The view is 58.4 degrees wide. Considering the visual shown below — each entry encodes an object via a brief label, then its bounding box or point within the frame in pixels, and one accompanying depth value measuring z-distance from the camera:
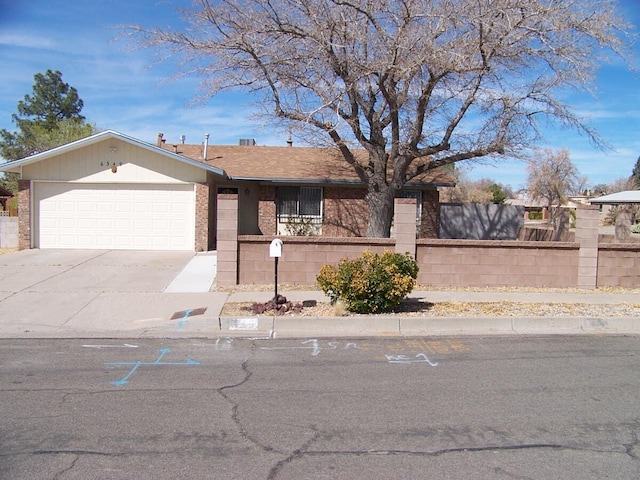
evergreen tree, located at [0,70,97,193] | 43.53
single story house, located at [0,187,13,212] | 31.82
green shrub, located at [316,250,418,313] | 9.40
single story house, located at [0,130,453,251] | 17.84
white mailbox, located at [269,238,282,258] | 9.80
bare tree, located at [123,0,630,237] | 13.07
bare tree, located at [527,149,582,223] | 40.12
